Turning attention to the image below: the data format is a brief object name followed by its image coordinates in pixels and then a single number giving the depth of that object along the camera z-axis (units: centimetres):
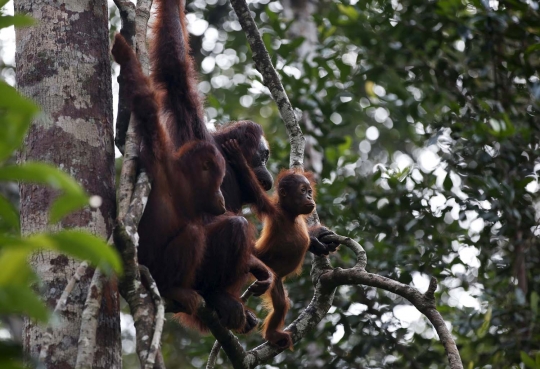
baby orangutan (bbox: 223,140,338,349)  1058
